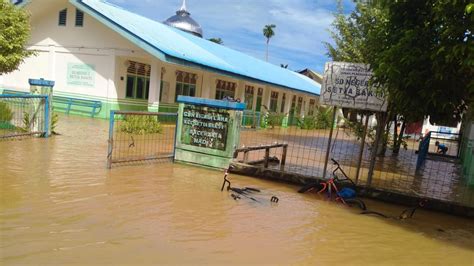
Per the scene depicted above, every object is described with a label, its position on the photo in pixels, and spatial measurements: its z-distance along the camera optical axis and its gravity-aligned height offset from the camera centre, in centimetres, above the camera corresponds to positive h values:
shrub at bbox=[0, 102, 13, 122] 1126 -132
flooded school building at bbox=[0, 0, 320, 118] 1848 +92
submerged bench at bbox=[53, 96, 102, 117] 1941 -139
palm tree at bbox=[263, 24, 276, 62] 8644 +1295
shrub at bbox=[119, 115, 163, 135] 1427 -158
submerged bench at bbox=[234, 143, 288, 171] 930 -133
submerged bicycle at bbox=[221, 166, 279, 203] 698 -174
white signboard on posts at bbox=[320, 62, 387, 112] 826 +30
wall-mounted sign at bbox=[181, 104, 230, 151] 908 -86
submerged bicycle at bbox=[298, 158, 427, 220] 687 -163
